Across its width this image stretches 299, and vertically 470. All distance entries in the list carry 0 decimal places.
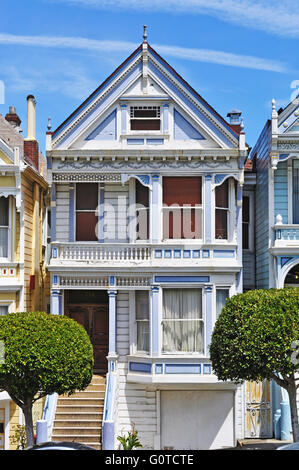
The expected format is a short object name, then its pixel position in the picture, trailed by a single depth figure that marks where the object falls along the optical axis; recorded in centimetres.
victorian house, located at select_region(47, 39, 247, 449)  2430
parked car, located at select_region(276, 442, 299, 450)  1441
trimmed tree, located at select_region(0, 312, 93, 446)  1945
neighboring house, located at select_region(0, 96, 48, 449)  2442
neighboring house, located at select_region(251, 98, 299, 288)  2442
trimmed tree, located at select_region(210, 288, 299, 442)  1922
